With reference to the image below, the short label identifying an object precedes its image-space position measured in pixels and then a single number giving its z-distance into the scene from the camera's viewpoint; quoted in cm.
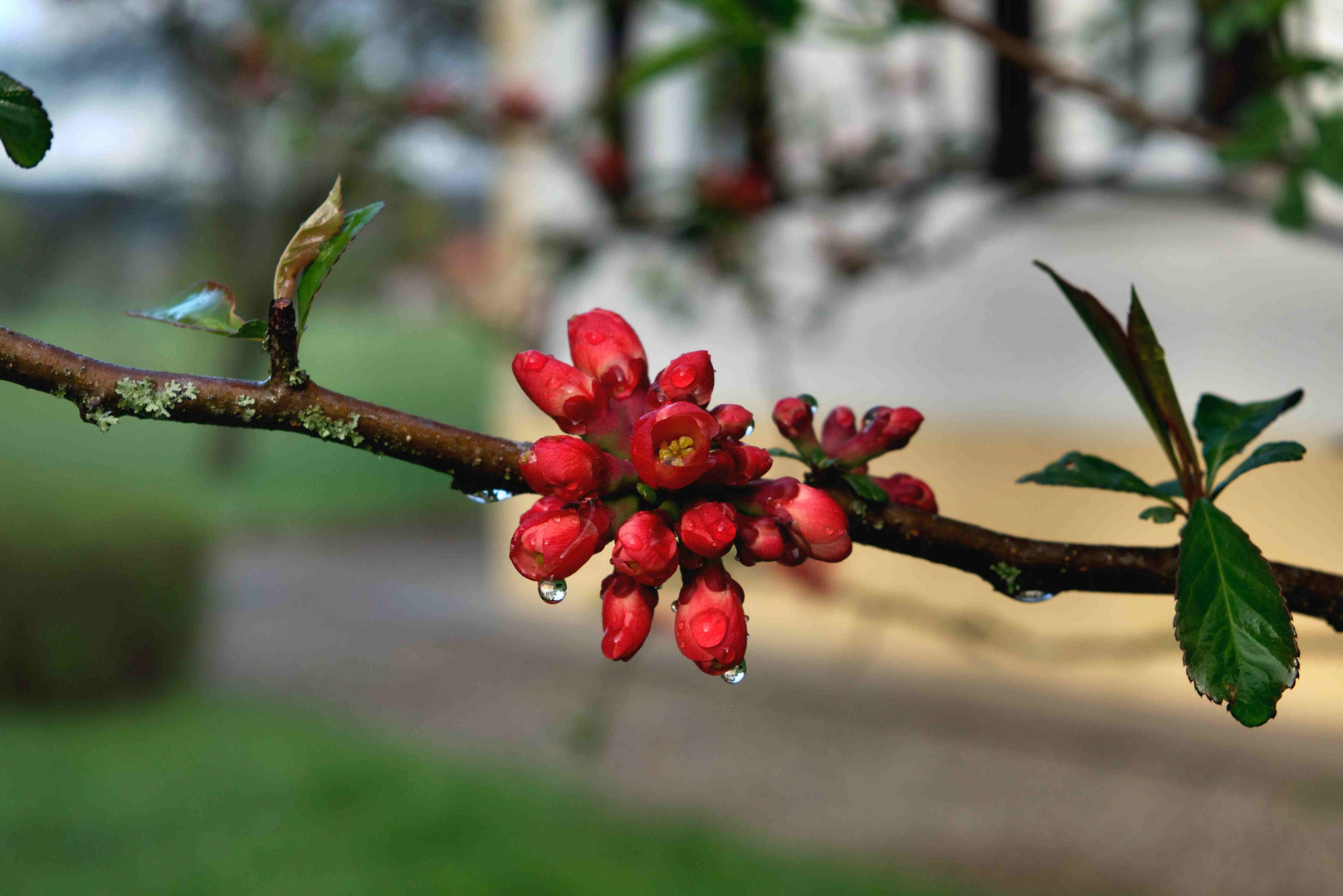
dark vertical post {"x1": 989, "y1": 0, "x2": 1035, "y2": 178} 312
